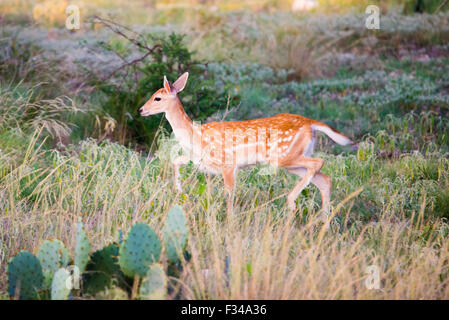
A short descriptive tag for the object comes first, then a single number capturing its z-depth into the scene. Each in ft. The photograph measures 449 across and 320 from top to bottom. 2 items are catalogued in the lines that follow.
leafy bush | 48.21
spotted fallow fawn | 34.40
